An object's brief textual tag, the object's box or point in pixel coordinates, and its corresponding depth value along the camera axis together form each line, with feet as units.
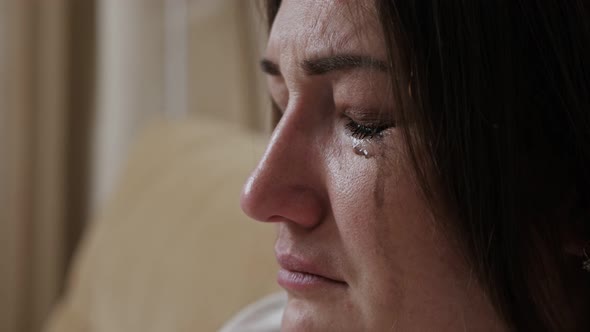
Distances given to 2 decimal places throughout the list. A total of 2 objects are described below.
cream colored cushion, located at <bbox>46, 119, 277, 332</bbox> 2.43
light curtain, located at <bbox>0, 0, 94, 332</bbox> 4.13
